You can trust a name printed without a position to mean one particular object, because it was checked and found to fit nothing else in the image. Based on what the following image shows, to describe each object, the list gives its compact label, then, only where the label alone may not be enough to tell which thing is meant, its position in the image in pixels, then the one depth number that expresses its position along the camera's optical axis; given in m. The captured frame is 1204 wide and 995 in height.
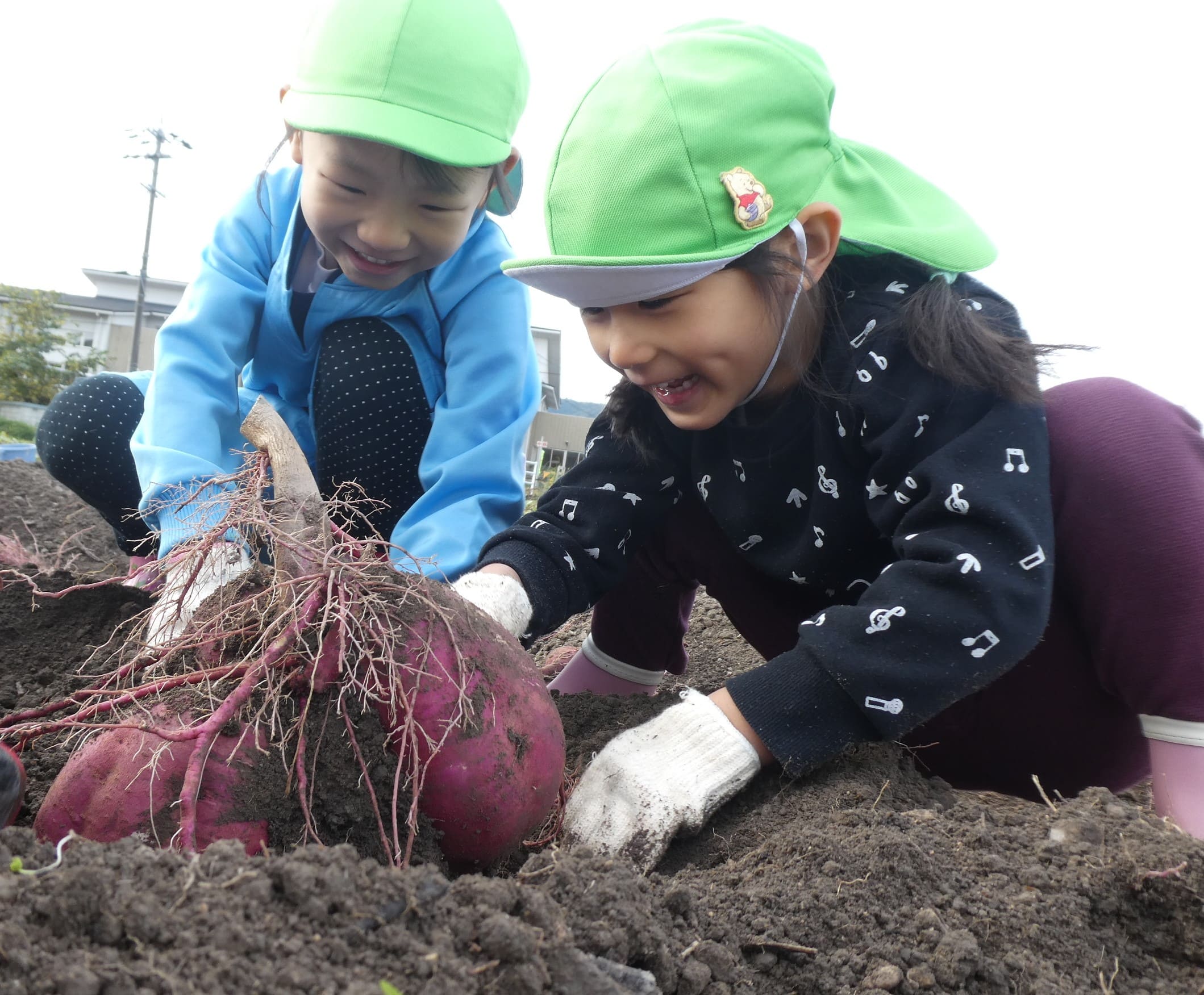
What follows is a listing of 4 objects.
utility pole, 18.81
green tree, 17.47
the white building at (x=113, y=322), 24.42
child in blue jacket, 1.97
